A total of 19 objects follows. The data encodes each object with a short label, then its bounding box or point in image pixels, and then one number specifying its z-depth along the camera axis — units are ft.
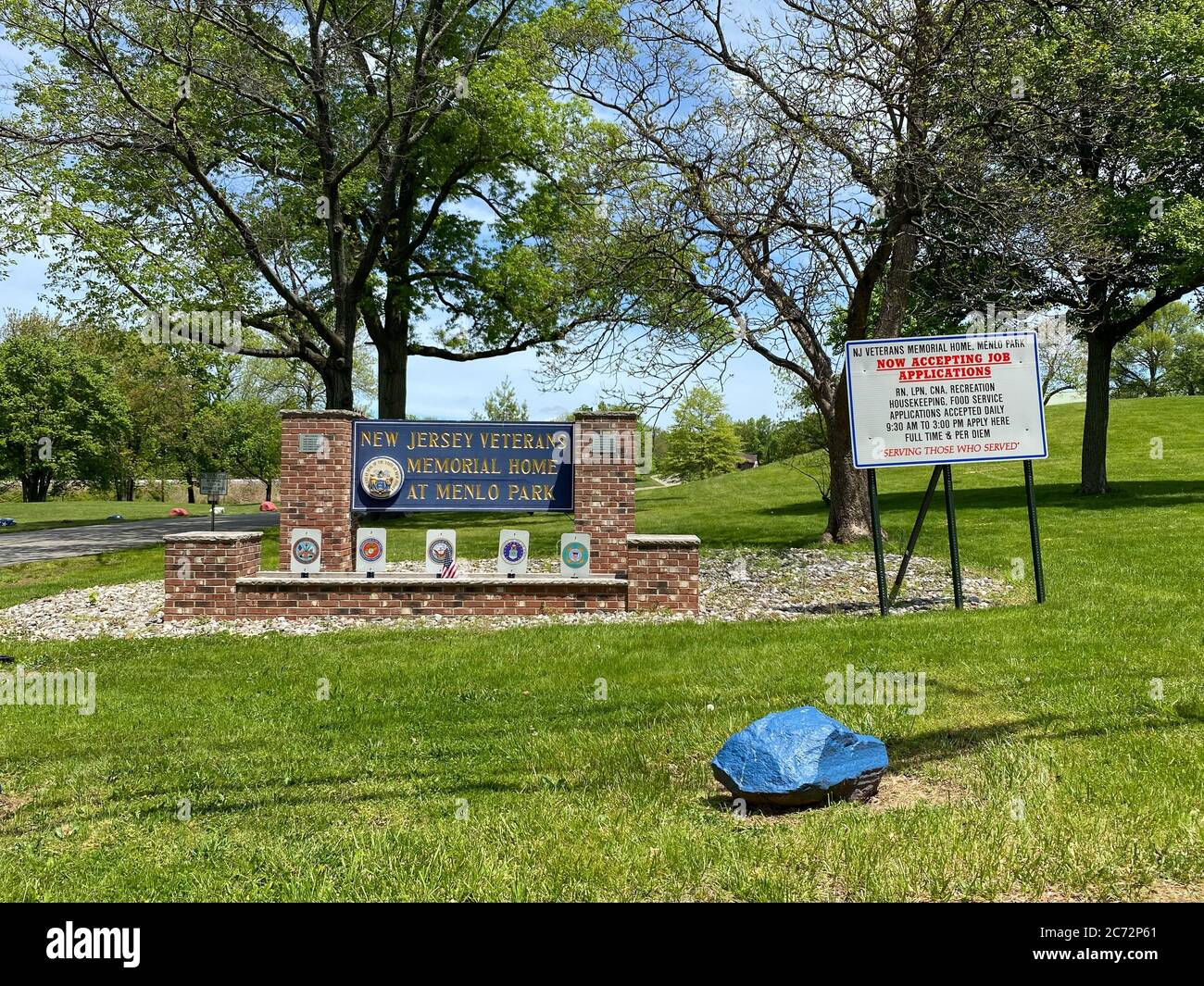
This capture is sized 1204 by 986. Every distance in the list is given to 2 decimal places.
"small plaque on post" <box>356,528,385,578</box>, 37.50
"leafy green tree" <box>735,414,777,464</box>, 254.47
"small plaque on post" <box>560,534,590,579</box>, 35.45
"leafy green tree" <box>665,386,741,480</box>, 193.98
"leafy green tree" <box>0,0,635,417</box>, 53.88
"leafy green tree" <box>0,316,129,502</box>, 141.38
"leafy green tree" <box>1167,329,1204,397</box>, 212.64
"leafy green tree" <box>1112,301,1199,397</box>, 221.66
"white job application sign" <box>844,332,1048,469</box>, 31.99
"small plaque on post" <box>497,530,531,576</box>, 36.29
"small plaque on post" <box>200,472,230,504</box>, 60.39
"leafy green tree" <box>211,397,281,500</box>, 156.56
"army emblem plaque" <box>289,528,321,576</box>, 36.40
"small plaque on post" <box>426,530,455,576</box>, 36.40
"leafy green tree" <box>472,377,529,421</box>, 176.42
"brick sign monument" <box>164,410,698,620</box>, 37.09
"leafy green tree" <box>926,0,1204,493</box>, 44.91
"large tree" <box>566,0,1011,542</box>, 41.83
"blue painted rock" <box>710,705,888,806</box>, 13.21
